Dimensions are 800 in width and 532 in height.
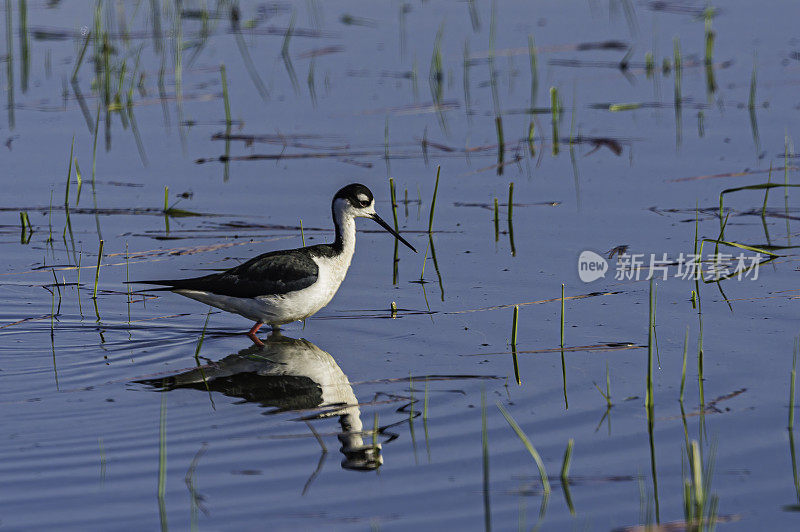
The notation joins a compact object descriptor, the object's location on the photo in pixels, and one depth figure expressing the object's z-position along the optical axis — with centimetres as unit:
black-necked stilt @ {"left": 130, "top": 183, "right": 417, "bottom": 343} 1677
